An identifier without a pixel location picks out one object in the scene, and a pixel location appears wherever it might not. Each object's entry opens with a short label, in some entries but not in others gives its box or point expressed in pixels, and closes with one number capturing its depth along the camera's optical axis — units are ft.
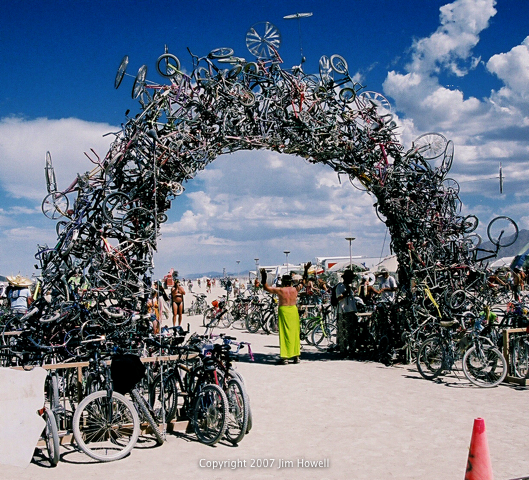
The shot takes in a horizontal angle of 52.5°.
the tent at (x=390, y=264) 102.85
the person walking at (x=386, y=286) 38.99
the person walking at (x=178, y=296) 55.83
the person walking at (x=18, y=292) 38.82
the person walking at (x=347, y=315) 37.47
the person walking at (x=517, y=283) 60.15
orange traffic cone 14.24
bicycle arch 24.82
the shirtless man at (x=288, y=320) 35.35
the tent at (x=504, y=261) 131.05
